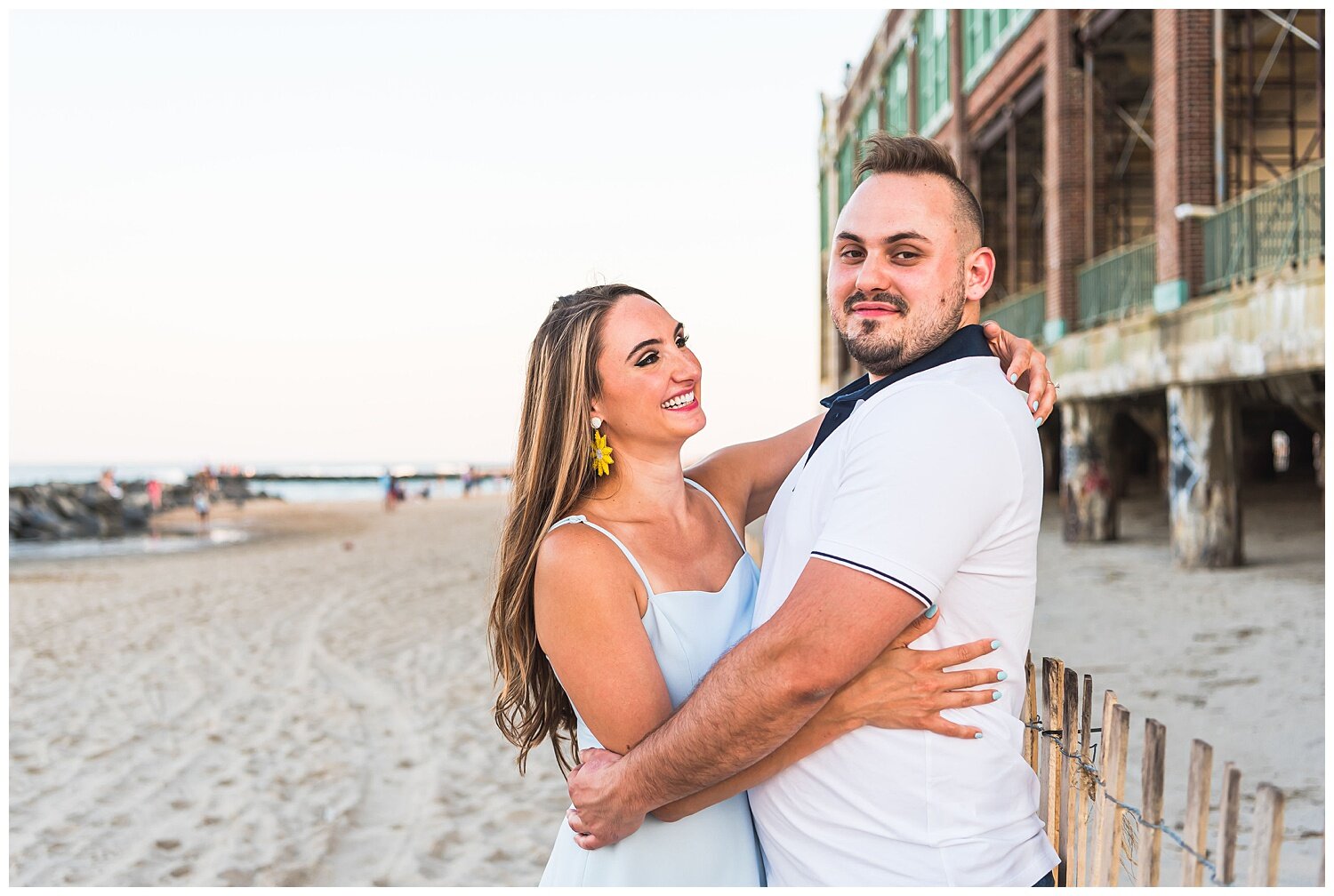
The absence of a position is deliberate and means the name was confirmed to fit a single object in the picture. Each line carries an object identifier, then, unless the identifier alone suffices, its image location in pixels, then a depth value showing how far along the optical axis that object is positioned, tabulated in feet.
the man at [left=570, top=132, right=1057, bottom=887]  6.26
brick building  38.96
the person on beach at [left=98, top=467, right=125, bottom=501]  140.87
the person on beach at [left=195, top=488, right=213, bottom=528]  123.44
